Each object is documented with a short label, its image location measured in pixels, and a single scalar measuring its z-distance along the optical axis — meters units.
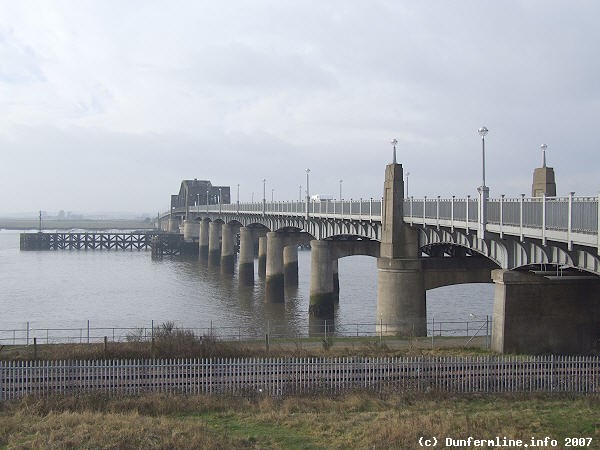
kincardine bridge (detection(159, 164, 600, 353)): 24.06
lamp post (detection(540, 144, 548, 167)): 33.56
